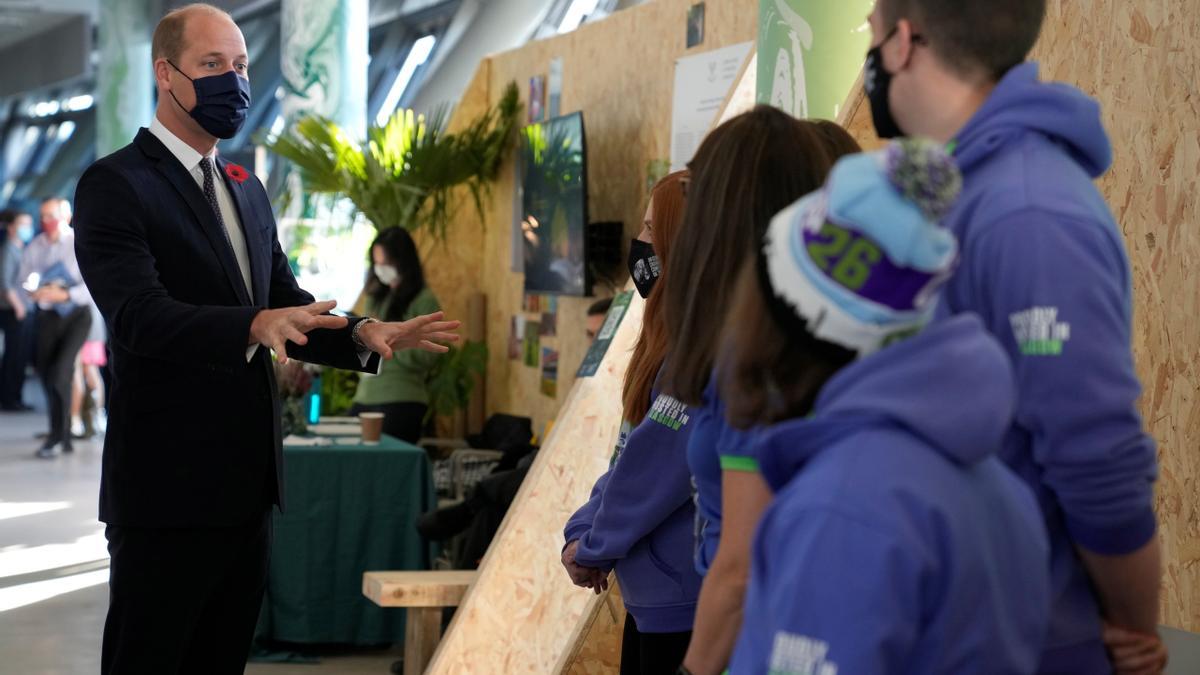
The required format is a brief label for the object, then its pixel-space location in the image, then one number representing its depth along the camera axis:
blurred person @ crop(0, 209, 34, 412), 12.69
